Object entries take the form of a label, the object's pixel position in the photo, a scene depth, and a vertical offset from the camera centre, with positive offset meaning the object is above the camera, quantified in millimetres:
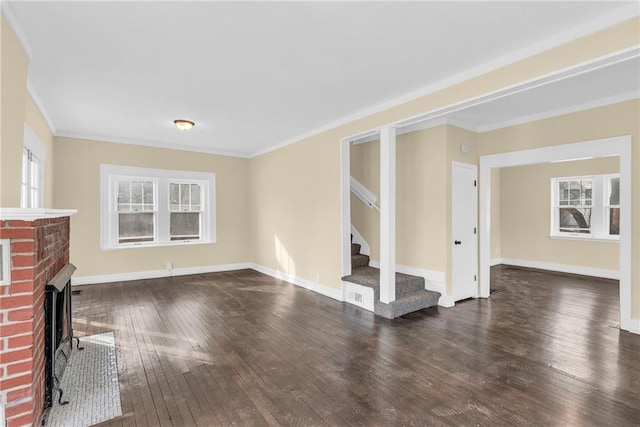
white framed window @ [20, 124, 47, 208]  3740 +582
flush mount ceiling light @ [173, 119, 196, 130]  4641 +1345
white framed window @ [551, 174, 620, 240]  6355 +135
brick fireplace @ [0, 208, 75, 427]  1732 -556
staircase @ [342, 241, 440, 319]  4062 -1122
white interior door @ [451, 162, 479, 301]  4605 -262
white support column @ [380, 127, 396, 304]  4062 +35
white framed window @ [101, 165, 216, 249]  5863 +147
